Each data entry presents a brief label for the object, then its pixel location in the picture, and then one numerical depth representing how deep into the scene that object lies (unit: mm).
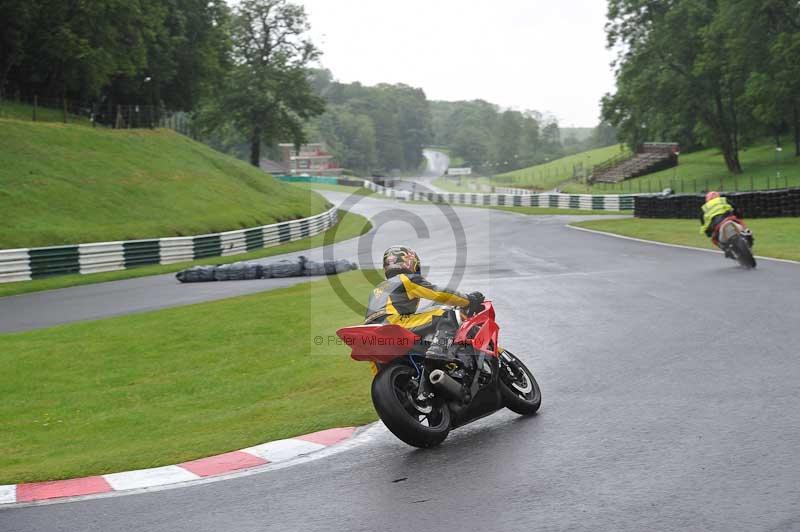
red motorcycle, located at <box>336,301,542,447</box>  6758
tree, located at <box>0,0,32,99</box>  43062
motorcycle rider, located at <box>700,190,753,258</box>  19125
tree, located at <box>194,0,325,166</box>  78250
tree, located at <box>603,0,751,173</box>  59922
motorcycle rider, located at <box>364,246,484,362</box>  7438
